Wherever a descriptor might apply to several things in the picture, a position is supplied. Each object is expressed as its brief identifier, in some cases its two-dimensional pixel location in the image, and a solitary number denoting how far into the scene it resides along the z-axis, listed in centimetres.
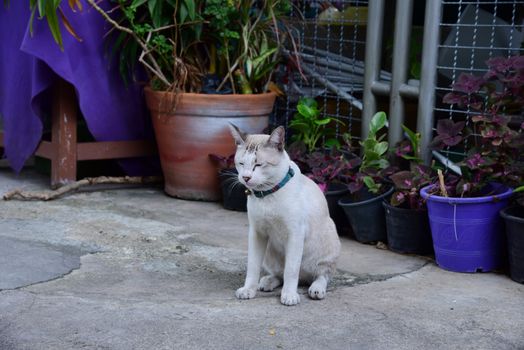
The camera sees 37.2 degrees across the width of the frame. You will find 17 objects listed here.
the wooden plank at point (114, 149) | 445
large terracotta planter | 414
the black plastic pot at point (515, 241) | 295
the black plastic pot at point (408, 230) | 333
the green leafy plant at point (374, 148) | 369
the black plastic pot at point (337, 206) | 370
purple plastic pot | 310
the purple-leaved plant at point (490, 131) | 314
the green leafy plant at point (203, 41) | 407
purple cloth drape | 412
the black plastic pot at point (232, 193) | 409
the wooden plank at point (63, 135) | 433
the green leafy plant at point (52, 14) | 361
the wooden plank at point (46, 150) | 443
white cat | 263
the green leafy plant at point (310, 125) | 408
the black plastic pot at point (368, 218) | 351
